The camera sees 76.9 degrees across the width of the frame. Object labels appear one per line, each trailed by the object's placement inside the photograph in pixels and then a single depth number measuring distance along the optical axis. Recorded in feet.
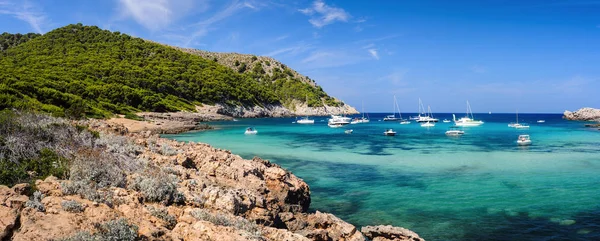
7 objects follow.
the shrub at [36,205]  21.76
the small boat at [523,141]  141.18
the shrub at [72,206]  22.39
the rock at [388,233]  34.94
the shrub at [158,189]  28.22
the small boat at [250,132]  177.21
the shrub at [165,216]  24.09
